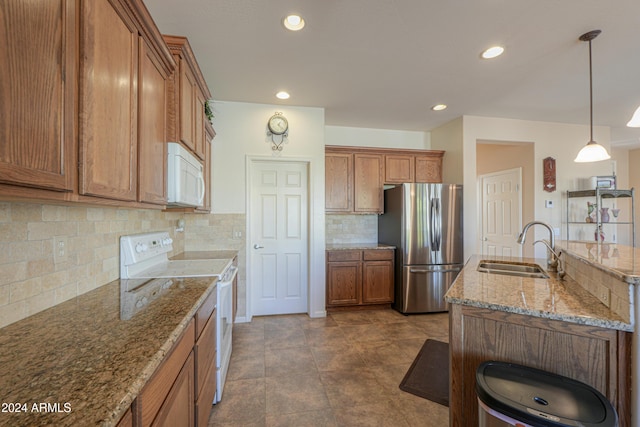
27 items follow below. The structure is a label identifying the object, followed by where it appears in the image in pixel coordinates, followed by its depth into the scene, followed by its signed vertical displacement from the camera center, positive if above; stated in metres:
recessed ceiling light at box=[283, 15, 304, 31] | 1.88 +1.40
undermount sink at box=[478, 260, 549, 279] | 1.98 -0.41
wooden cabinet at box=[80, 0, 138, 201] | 0.96 +0.47
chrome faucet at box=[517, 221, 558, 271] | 1.95 -0.27
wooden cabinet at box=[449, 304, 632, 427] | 1.12 -0.62
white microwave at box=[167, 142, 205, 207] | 1.78 +0.29
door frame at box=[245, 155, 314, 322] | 3.26 -0.04
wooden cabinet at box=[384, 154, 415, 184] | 4.03 +0.74
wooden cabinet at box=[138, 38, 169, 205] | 1.40 +0.50
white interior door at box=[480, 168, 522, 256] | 4.15 +0.09
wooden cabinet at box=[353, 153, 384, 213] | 3.91 +0.50
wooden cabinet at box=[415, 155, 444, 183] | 4.11 +0.77
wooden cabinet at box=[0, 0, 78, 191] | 0.68 +0.35
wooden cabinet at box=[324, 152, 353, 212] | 3.84 +0.51
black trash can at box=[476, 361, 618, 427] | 0.87 -0.65
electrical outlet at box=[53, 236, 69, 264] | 1.24 -0.15
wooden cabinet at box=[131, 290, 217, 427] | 0.82 -0.65
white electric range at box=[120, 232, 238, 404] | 1.56 -0.39
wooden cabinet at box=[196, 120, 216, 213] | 2.80 +0.59
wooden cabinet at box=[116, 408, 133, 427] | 0.65 -0.51
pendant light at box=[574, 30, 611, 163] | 2.37 +0.57
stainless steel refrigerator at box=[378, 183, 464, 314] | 3.54 -0.34
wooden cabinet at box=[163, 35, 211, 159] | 1.84 +0.90
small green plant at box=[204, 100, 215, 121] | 2.73 +1.11
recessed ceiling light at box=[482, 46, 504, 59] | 2.23 +1.40
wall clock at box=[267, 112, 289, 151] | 3.27 +1.09
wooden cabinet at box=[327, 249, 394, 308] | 3.60 -0.81
